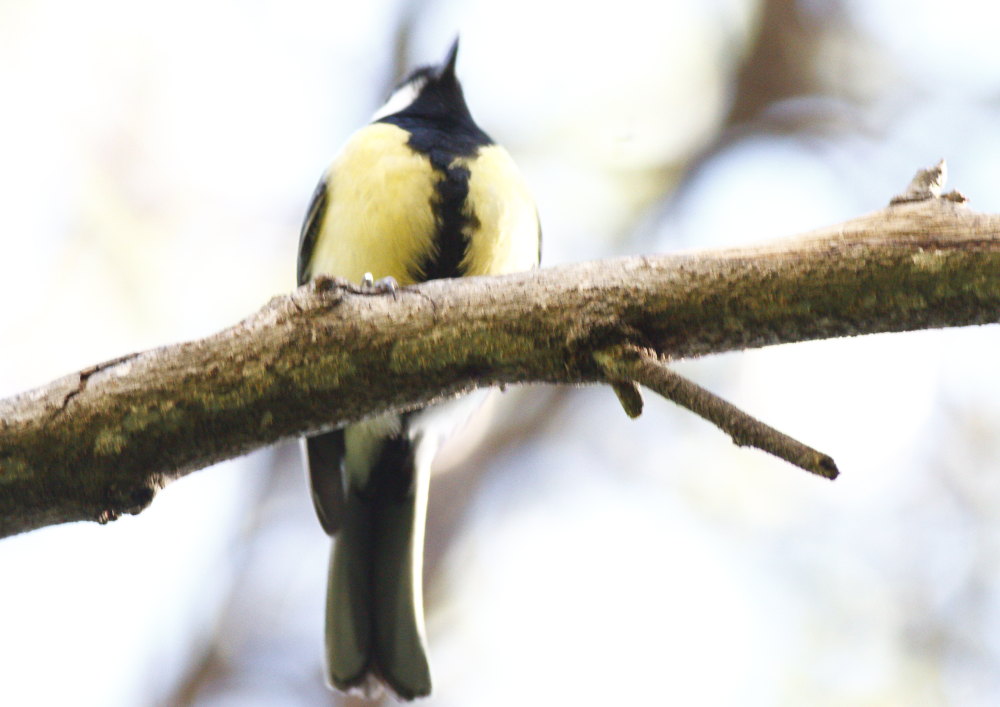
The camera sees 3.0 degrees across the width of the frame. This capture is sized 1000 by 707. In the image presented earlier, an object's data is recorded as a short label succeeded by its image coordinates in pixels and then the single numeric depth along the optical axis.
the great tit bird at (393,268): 3.92
